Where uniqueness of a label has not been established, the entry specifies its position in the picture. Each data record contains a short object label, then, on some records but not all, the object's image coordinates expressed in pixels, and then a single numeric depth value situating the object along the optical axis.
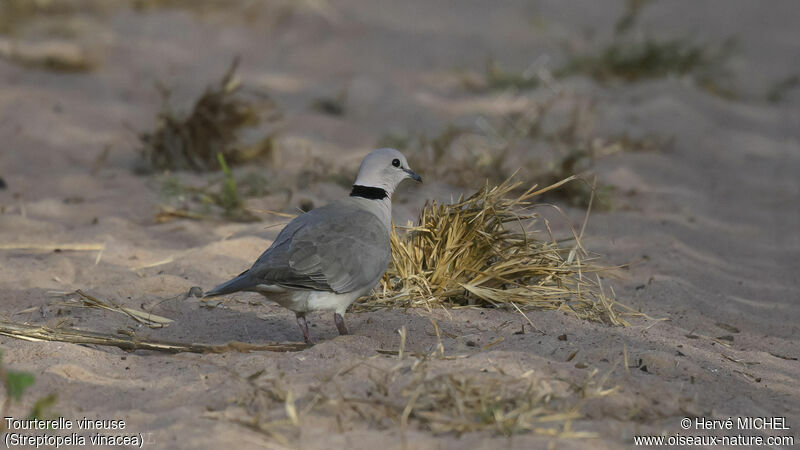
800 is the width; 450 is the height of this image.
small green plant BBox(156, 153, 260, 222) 11.20
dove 7.28
